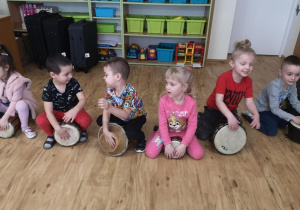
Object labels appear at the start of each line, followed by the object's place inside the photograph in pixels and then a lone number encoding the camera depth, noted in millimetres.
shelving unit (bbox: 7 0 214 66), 3434
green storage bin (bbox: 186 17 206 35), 3369
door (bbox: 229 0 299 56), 3741
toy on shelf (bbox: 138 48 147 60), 3715
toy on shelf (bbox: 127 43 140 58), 3744
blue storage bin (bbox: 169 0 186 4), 3266
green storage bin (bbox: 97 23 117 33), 3518
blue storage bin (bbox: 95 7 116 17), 3389
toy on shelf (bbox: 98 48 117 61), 3686
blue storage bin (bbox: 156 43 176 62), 3590
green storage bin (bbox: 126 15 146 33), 3420
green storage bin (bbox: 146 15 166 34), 3393
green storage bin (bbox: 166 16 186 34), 3386
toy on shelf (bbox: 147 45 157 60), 3713
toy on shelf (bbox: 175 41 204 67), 3539
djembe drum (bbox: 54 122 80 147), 1745
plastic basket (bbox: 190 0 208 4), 3252
